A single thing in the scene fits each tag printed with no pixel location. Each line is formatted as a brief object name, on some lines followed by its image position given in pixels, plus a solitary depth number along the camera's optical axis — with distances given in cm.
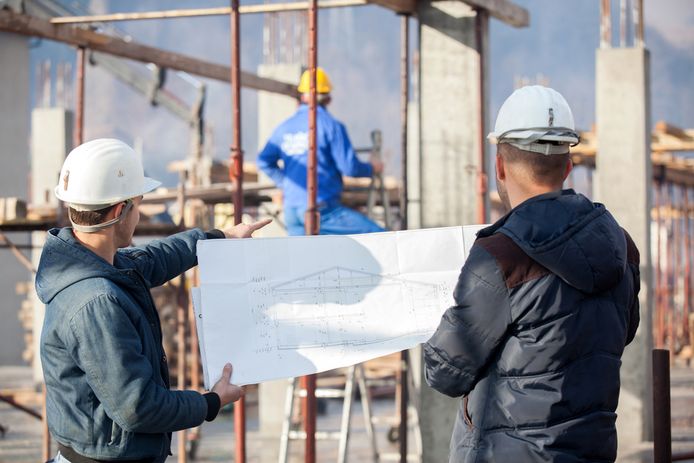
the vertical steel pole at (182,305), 1529
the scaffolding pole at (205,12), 1182
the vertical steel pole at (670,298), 3070
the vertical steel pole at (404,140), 1197
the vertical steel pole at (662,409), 730
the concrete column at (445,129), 1238
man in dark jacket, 487
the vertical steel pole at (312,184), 900
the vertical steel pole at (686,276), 2948
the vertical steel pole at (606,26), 1853
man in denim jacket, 522
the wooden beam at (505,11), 1215
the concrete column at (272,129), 1792
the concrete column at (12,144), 3185
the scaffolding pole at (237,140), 902
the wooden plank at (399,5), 1135
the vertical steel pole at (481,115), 1224
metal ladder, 1382
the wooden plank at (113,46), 1091
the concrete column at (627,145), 1680
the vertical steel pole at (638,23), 1759
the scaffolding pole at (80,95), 1191
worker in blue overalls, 1322
